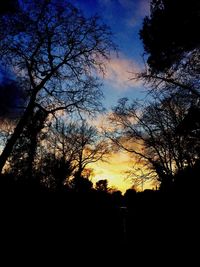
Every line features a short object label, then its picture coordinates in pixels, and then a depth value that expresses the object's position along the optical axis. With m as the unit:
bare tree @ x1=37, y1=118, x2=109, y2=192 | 34.69
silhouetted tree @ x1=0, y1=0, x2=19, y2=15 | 9.72
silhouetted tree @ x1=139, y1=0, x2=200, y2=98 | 10.15
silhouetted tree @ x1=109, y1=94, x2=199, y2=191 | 21.83
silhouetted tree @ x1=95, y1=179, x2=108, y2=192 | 43.81
